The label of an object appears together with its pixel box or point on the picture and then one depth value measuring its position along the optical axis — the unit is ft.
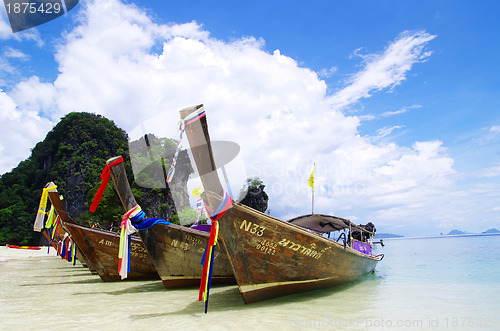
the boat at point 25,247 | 114.60
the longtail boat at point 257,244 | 15.84
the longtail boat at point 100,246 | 29.96
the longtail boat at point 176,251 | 24.86
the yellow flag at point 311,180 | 33.47
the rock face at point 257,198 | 172.86
